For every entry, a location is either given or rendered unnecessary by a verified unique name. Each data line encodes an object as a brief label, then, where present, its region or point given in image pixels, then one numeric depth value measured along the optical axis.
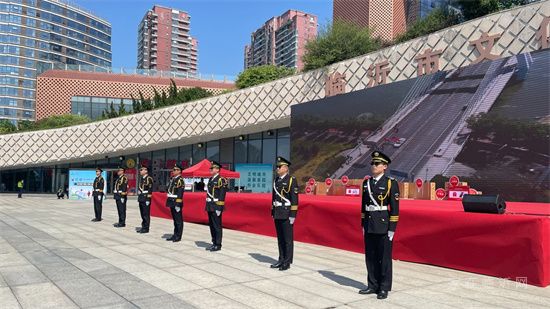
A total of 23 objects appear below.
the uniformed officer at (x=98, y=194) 14.37
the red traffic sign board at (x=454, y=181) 13.51
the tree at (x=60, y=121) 55.01
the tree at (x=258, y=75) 47.06
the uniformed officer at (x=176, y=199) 10.34
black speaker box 6.71
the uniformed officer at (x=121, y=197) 12.99
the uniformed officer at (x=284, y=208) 7.19
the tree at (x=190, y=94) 41.28
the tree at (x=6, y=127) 58.09
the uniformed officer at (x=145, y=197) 11.88
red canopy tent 20.78
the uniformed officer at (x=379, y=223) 5.51
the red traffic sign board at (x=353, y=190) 15.48
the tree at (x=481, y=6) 24.58
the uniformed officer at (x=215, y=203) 8.94
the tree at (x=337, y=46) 25.31
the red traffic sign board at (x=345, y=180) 16.66
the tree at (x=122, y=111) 40.38
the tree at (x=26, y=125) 56.91
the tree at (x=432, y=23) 25.72
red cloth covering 6.18
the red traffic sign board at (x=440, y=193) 13.42
